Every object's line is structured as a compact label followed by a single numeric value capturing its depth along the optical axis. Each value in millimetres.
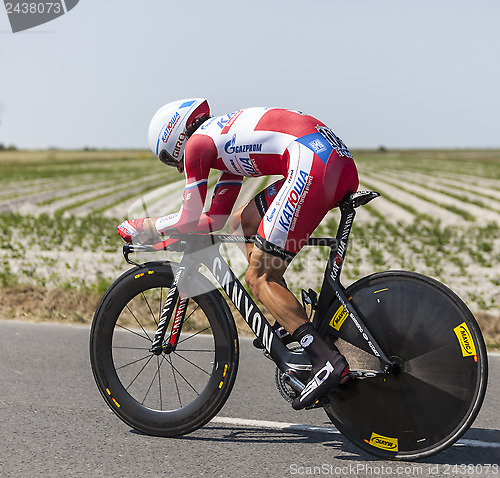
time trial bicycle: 6758
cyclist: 6793
